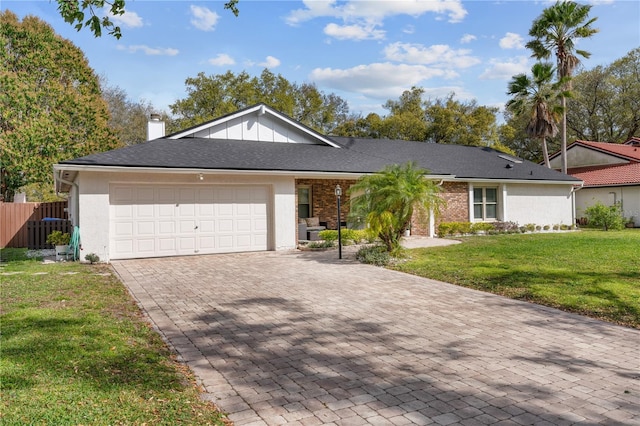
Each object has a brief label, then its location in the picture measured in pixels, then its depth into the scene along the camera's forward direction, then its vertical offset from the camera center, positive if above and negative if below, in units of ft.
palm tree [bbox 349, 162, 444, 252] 40.06 +1.27
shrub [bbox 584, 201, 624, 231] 74.64 -1.18
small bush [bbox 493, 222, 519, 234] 68.57 -2.35
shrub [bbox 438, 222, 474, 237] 64.23 -2.23
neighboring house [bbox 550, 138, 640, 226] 86.03 +8.07
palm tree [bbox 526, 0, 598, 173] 90.27 +36.90
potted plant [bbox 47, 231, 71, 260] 42.17 -2.12
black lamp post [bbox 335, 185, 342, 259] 44.14 +1.68
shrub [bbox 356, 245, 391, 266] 40.68 -3.93
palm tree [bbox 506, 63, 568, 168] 87.97 +22.54
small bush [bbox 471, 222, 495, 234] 66.33 -2.22
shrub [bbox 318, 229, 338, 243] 53.21 -2.55
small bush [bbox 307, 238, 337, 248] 51.98 -3.42
